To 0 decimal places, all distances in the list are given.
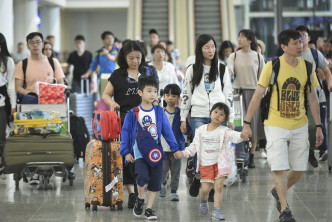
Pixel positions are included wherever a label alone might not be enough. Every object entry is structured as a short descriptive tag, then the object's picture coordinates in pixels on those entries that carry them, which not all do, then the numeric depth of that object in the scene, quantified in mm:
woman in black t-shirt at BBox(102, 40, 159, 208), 13157
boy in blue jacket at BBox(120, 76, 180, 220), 11747
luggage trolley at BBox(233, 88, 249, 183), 15786
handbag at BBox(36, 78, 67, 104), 16598
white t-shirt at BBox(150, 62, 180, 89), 18518
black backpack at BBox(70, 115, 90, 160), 18104
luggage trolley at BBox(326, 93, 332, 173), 17214
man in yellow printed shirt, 11459
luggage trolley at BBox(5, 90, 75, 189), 15180
